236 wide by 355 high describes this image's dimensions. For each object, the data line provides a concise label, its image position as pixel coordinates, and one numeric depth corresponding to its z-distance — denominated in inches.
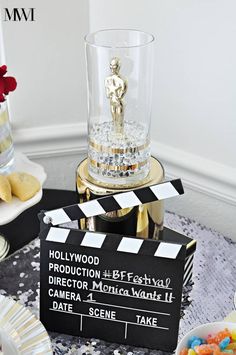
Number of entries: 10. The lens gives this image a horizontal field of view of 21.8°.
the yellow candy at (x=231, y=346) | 32.9
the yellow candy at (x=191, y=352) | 31.9
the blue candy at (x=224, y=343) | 32.5
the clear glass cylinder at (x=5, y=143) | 42.6
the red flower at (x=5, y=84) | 41.9
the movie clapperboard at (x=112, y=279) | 35.7
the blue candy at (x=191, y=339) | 32.7
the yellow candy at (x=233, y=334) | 33.3
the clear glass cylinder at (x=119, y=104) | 39.8
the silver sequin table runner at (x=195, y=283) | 37.6
